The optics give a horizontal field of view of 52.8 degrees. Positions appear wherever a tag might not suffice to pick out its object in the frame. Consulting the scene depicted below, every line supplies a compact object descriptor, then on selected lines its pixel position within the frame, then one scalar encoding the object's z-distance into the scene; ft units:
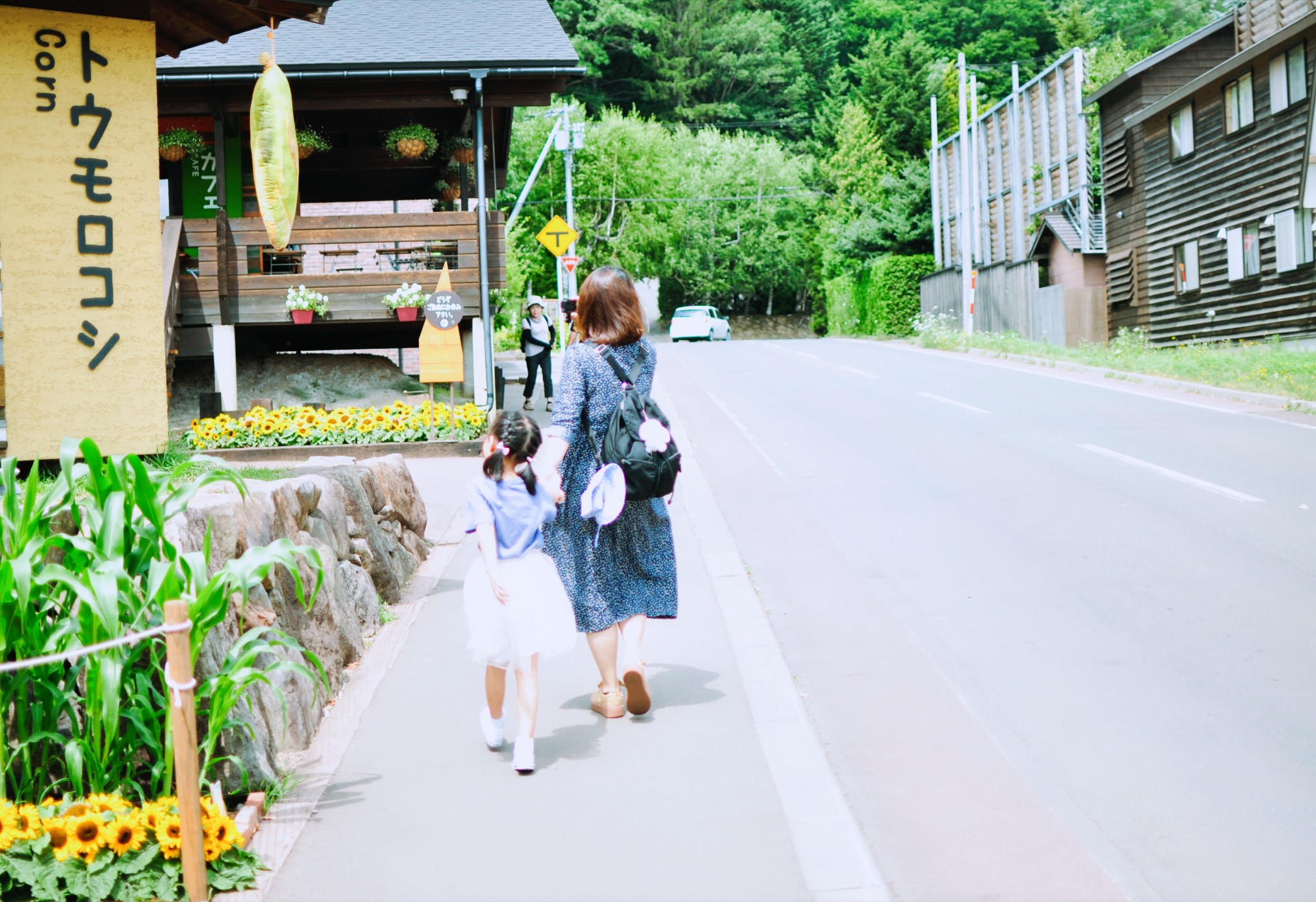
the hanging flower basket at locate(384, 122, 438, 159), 63.36
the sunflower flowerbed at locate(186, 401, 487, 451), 46.14
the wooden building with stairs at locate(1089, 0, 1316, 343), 85.81
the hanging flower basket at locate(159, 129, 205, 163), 61.93
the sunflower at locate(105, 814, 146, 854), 12.53
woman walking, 17.74
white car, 165.37
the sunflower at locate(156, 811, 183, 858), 12.60
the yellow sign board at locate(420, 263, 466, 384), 47.55
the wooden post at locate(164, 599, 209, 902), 12.20
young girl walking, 15.94
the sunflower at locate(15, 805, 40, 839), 12.52
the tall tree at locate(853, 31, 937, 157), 174.81
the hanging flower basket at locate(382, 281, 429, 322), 55.01
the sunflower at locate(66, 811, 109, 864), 12.42
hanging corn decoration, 27.84
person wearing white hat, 63.93
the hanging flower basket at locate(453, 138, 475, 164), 66.03
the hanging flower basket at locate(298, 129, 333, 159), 62.08
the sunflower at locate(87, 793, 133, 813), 12.80
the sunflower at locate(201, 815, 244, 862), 12.74
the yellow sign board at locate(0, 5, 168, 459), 31.04
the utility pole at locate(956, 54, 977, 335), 127.13
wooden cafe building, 54.85
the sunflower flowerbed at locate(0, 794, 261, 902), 12.32
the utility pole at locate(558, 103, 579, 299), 120.81
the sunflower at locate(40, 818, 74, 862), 12.46
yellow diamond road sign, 80.23
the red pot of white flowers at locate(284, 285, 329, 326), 54.29
